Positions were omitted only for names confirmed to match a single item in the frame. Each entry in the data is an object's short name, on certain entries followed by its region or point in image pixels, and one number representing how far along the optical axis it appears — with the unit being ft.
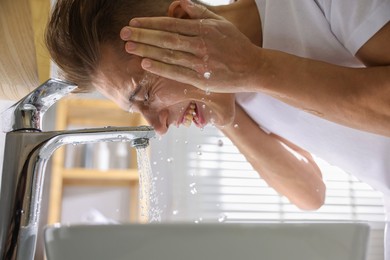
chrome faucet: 1.74
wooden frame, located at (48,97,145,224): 4.45
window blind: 4.47
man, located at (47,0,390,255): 1.89
